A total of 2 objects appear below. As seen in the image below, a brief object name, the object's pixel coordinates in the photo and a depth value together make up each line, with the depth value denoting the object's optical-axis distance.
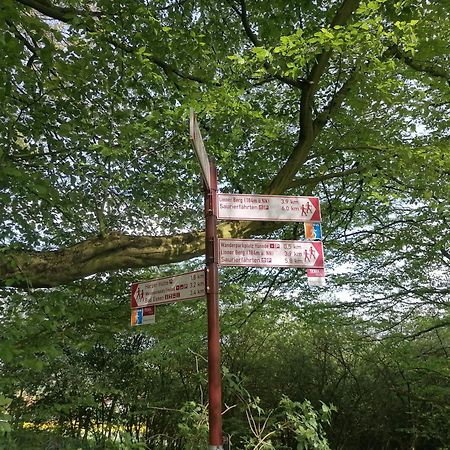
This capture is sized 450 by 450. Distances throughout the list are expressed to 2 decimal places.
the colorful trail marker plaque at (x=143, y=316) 2.78
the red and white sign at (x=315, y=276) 2.58
